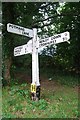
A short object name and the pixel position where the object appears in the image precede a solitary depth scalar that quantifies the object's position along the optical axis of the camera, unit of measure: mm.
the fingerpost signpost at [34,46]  2478
